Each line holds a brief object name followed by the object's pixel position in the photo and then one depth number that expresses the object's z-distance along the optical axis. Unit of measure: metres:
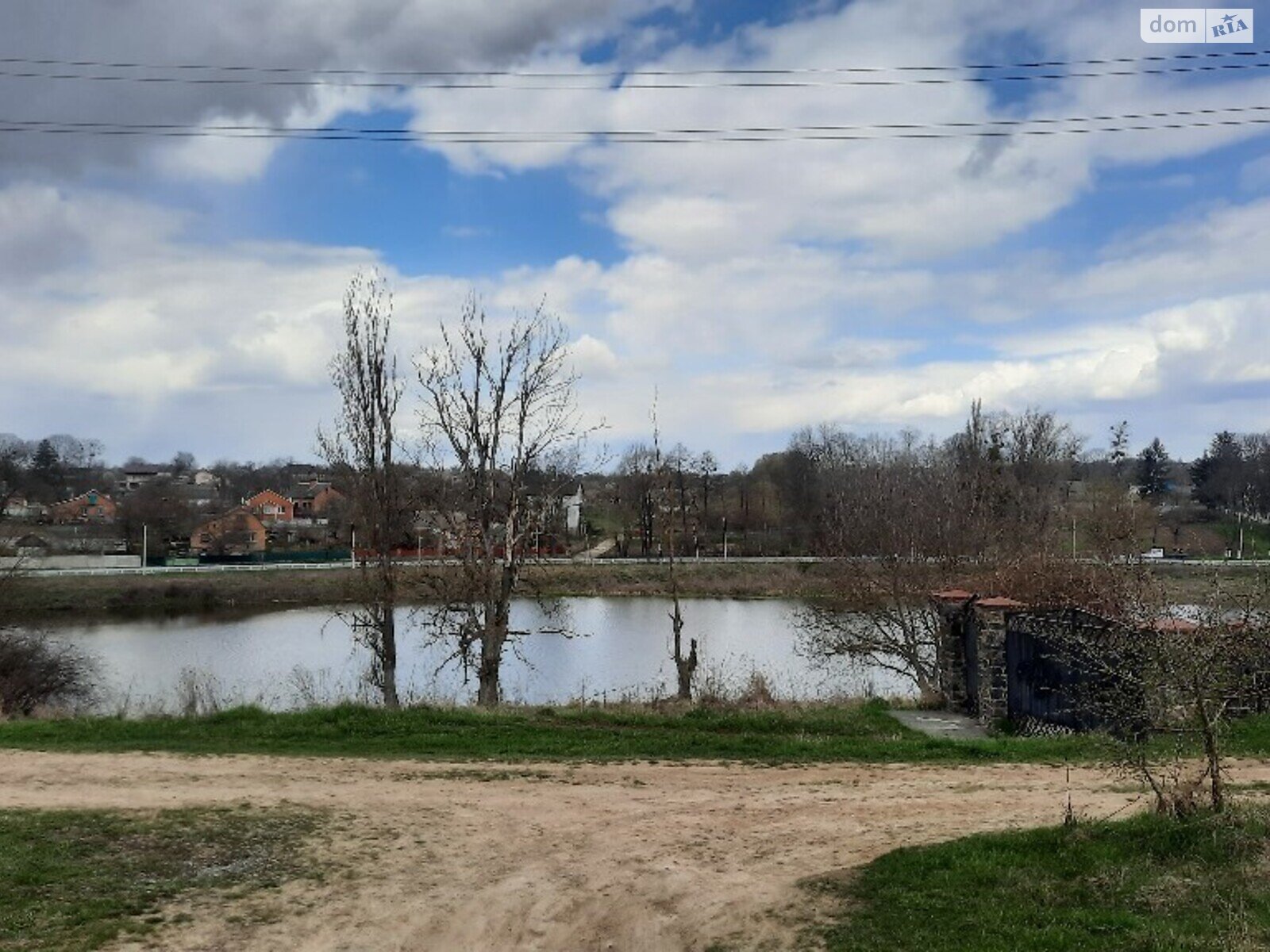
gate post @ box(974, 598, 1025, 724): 13.70
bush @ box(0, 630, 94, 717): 20.42
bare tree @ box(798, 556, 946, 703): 18.92
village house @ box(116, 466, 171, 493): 101.38
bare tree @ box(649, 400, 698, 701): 16.19
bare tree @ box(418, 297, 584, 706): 17.22
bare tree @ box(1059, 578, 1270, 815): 6.63
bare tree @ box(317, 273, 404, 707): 16.59
